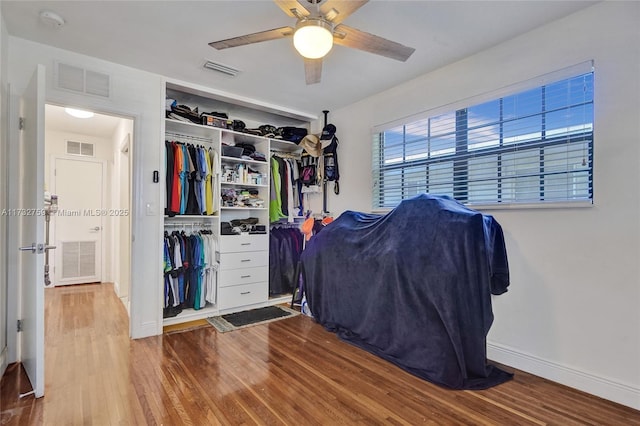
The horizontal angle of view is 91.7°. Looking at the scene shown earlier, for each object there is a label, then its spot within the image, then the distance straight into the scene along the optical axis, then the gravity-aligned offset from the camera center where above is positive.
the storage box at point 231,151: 3.72 +0.72
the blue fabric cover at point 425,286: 1.97 -0.53
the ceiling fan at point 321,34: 1.64 +1.05
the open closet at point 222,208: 3.27 +0.03
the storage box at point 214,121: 3.48 +1.02
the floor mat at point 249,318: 3.21 -1.19
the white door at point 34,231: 1.90 -0.15
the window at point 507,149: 2.14 +0.53
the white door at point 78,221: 5.01 -0.20
